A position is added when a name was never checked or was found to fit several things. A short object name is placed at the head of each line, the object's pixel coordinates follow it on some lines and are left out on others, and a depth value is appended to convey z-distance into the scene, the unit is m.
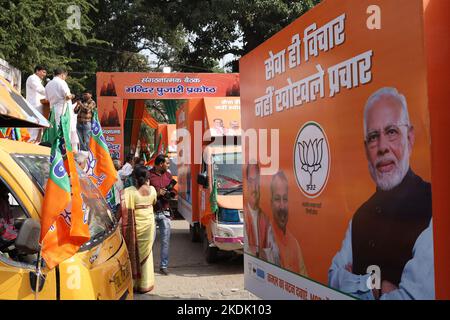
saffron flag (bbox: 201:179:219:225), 7.41
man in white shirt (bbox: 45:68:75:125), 7.96
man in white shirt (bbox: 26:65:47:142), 8.34
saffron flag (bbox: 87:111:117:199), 4.96
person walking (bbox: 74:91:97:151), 9.02
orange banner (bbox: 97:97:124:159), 12.53
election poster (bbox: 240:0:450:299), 2.37
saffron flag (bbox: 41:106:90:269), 2.83
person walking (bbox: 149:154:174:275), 7.15
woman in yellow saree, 6.11
